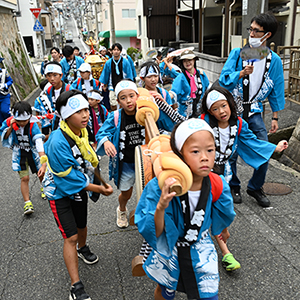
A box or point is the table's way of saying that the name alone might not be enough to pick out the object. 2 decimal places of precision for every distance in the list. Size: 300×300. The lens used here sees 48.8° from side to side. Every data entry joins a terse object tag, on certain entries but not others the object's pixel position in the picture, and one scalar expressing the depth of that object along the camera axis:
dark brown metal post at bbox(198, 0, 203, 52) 14.59
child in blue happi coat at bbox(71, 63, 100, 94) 6.89
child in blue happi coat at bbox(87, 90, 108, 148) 5.63
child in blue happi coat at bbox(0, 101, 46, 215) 4.46
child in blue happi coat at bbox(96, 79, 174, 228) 3.47
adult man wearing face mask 4.08
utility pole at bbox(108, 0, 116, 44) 21.87
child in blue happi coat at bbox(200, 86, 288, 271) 3.22
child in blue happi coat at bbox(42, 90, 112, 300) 2.84
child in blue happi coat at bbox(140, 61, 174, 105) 4.50
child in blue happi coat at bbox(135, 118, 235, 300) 1.91
